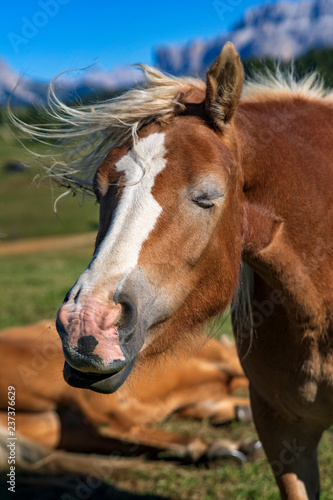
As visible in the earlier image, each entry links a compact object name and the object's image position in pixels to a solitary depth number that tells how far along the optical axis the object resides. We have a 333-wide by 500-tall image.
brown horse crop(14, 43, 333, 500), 5.28
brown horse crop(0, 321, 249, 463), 7.15
